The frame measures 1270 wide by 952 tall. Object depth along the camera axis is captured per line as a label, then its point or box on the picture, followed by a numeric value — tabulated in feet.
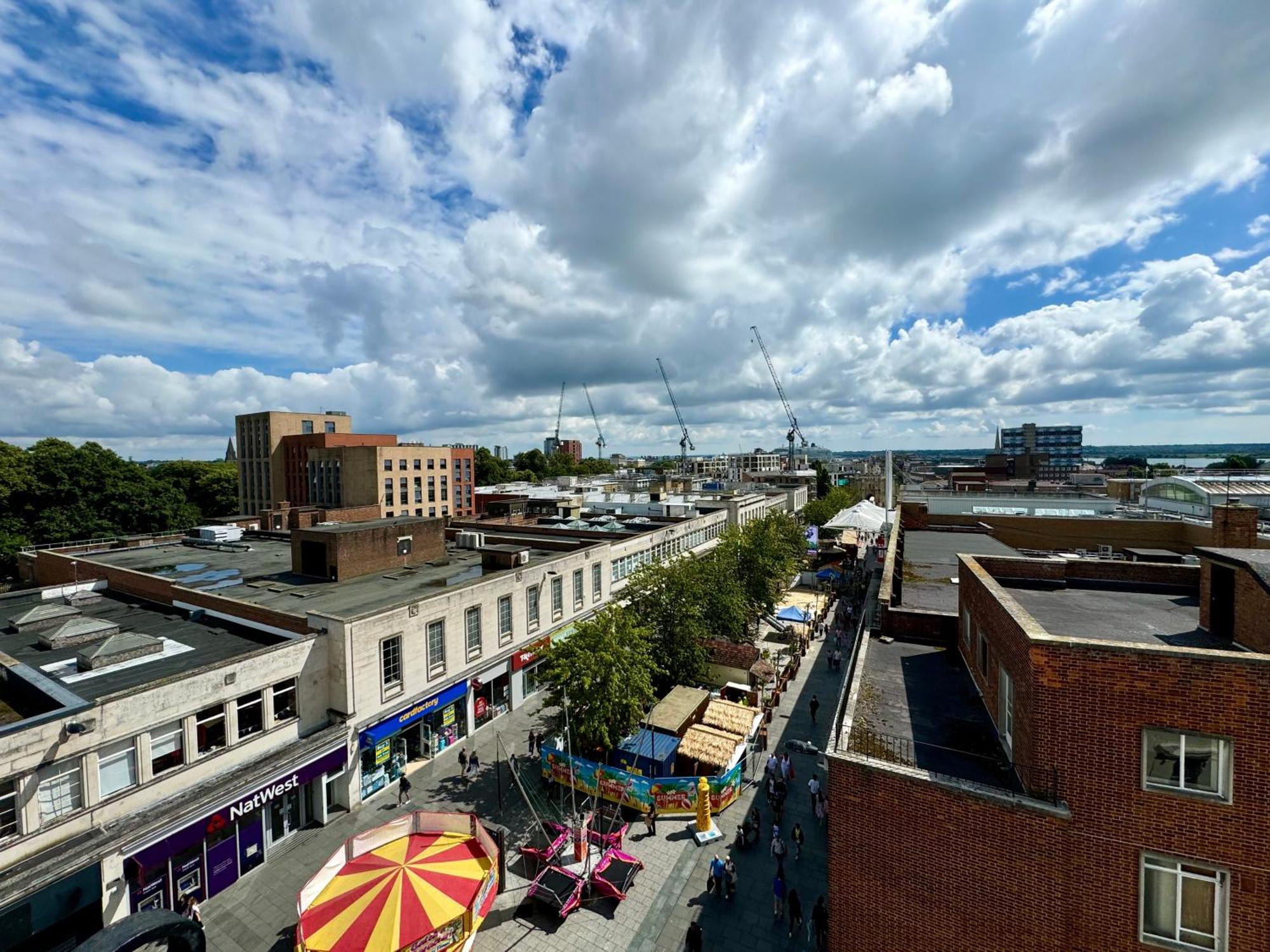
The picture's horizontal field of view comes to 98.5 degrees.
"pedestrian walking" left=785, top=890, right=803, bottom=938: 57.11
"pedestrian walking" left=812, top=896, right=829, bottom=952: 55.01
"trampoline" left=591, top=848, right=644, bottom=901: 61.36
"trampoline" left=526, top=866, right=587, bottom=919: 59.11
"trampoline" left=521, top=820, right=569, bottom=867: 64.75
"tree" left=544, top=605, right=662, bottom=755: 78.07
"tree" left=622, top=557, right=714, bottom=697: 105.40
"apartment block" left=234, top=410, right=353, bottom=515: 342.64
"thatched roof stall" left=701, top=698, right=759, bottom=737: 88.99
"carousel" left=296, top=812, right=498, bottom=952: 48.65
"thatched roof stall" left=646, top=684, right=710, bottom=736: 85.56
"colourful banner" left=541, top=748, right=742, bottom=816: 76.33
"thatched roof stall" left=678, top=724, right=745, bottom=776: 79.77
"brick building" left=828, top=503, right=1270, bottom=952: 31.89
